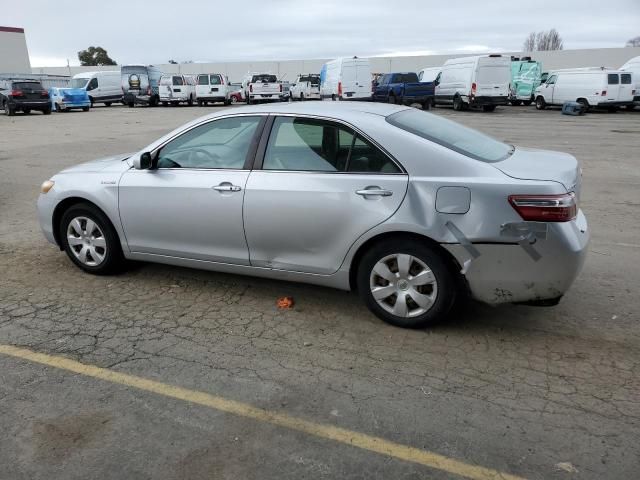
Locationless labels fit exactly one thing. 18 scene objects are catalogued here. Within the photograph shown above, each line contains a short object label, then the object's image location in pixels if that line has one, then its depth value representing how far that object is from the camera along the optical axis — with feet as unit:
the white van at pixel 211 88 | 114.11
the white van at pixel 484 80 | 84.69
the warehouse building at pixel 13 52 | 135.33
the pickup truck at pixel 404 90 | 91.50
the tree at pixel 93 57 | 290.35
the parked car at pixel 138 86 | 117.39
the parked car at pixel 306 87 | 121.29
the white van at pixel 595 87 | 81.76
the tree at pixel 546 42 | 296.98
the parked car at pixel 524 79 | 102.32
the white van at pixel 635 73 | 84.43
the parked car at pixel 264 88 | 110.52
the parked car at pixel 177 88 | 114.32
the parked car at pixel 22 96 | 89.35
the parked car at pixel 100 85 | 118.62
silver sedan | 11.55
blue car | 103.45
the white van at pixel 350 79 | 91.71
